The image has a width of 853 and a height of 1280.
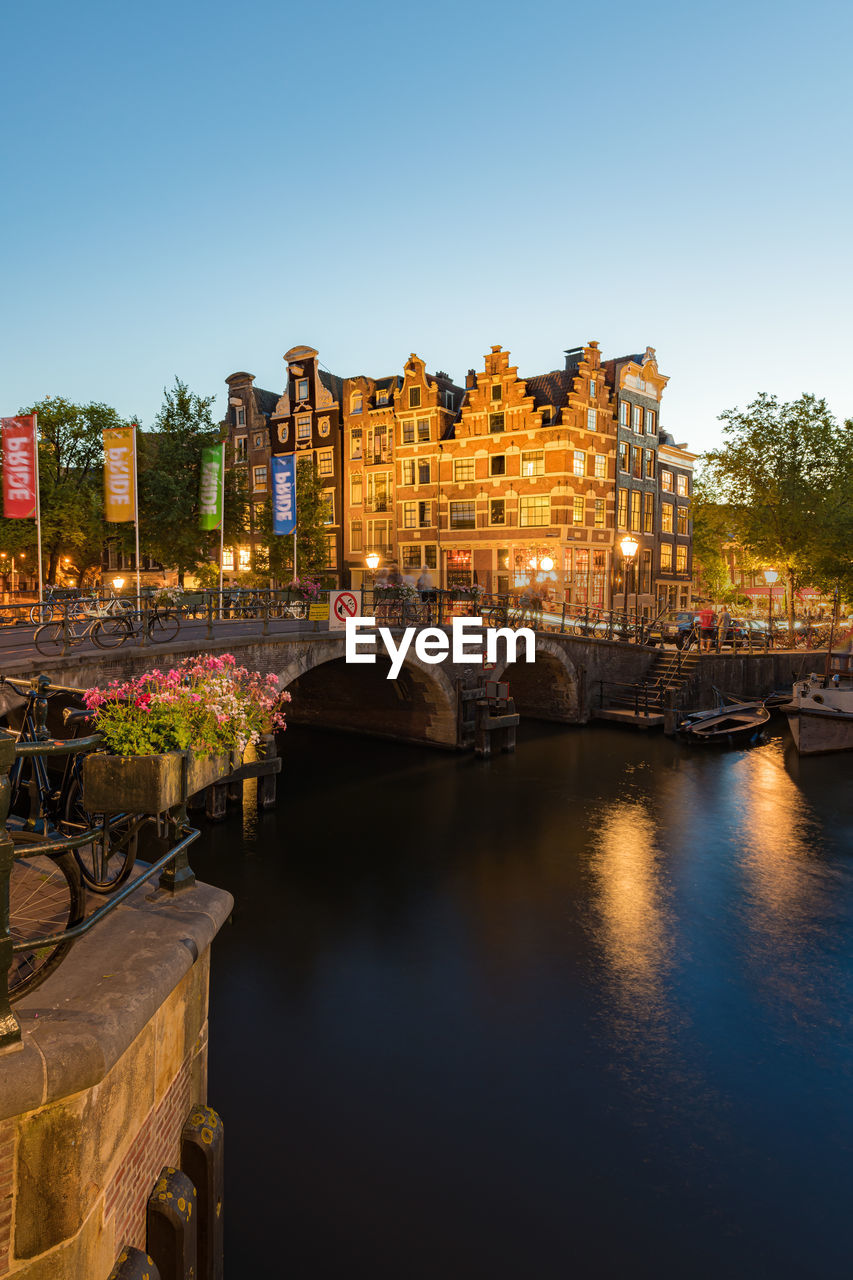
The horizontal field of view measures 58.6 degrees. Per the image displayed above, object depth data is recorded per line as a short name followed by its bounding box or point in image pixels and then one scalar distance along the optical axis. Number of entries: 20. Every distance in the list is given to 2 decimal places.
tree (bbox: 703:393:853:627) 38.50
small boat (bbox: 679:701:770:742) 27.20
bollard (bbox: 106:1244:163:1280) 3.75
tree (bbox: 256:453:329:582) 38.06
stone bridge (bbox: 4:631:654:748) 15.41
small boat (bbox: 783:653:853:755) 25.33
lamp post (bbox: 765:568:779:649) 36.41
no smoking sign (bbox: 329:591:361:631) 21.16
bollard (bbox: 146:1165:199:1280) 4.26
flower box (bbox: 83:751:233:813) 4.21
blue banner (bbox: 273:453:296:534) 28.70
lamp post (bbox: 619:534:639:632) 26.34
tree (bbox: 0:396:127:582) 40.78
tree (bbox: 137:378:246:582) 31.33
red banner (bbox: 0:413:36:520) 20.06
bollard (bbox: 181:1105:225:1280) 4.79
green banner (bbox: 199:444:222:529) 27.73
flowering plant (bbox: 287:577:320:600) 22.42
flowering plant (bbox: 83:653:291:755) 4.49
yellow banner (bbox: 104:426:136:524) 22.48
